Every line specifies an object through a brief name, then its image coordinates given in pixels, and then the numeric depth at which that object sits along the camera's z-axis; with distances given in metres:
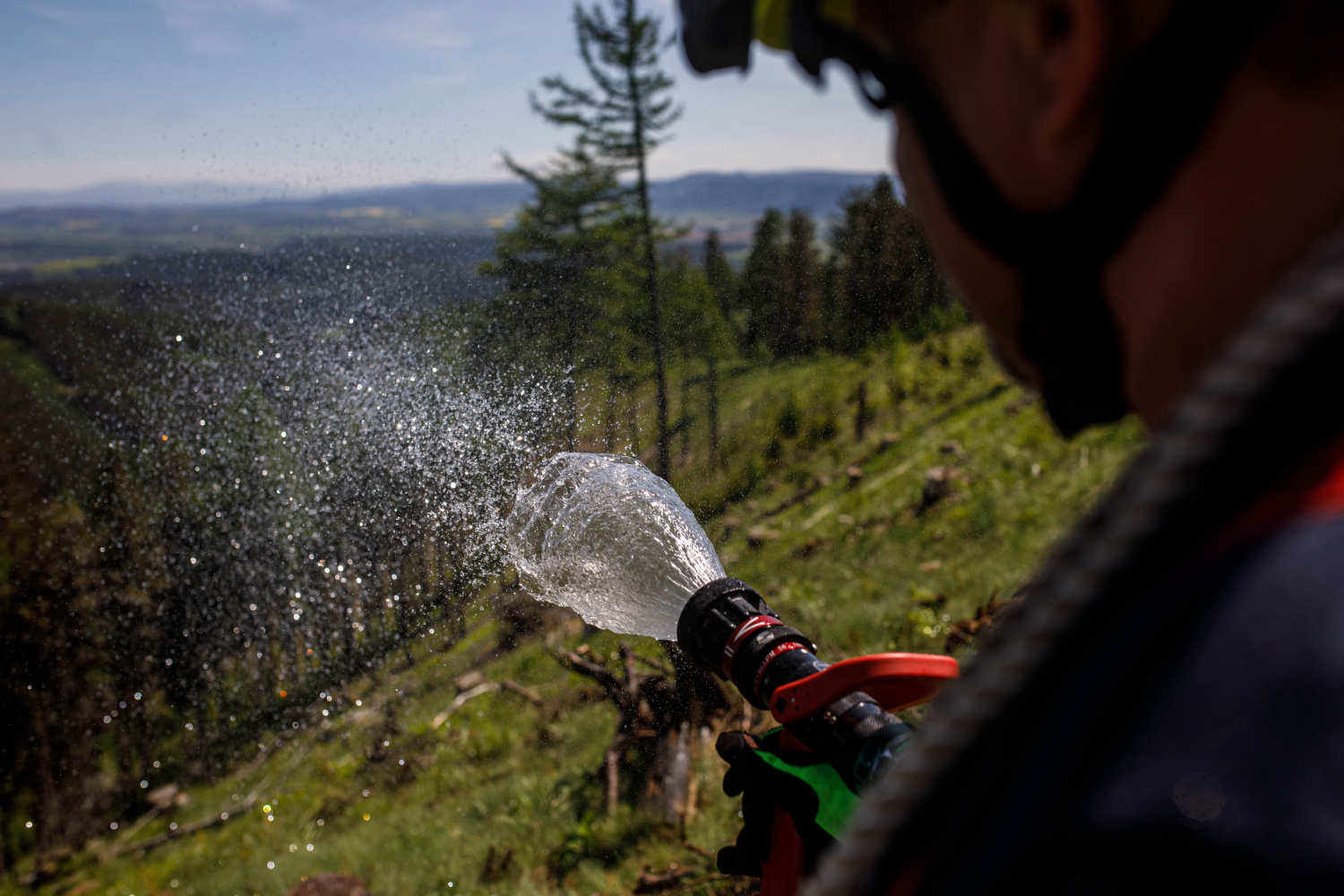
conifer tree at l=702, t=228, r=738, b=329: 34.47
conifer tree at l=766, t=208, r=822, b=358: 38.25
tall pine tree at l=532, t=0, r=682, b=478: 19.30
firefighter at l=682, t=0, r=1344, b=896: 0.40
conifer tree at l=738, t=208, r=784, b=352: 34.38
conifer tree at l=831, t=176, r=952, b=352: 27.86
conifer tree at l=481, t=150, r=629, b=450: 15.15
